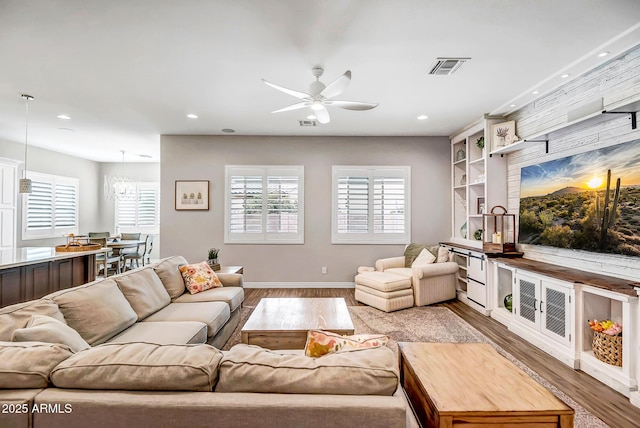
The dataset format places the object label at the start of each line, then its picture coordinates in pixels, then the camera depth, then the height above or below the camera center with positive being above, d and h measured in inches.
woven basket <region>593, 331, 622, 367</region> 95.2 -41.4
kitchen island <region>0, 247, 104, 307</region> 116.9 -24.8
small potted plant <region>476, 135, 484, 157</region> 185.0 +47.6
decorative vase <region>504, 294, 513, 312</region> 151.6 -41.8
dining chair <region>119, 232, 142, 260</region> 245.2 -27.0
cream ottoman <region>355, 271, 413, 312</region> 168.7 -41.6
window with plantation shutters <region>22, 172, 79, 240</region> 255.1 +7.9
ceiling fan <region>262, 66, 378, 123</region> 107.6 +46.4
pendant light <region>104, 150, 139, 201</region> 316.2 +33.7
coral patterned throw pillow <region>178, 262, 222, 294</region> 137.0 -28.2
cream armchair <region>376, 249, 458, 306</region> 176.6 -36.8
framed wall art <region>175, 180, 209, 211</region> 222.2 +16.6
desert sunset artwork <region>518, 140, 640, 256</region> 102.5 +7.9
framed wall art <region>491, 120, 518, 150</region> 165.6 +48.0
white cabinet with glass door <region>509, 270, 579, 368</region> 109.1 -37.9
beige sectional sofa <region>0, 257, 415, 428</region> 40.4 -24.1
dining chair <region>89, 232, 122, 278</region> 215.4 -32.4
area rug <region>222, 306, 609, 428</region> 132.3 -52.6
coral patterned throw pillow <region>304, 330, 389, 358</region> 56.4 -23.5
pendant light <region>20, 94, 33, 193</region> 151.3 +18.8
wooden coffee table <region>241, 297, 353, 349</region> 99.1 -36.6
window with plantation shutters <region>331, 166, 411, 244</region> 223.9 +11.8
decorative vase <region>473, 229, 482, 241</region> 188.6 -9.4
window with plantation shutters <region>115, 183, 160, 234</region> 324.8 +7.2
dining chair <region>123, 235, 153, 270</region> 251.4 -32.6
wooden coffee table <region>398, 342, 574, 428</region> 46.3 -30.0
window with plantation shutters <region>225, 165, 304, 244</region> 223.9 +9.7
